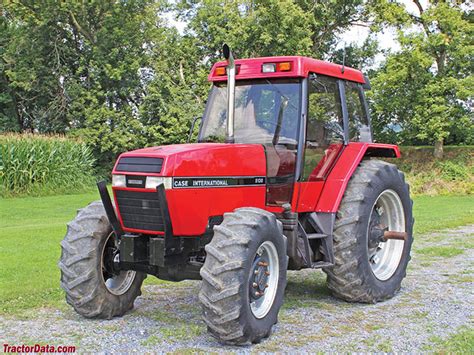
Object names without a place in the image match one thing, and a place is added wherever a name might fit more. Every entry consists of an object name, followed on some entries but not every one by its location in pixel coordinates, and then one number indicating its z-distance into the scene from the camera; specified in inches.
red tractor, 194.4
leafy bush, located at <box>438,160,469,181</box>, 993.5
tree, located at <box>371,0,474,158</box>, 1042.1
